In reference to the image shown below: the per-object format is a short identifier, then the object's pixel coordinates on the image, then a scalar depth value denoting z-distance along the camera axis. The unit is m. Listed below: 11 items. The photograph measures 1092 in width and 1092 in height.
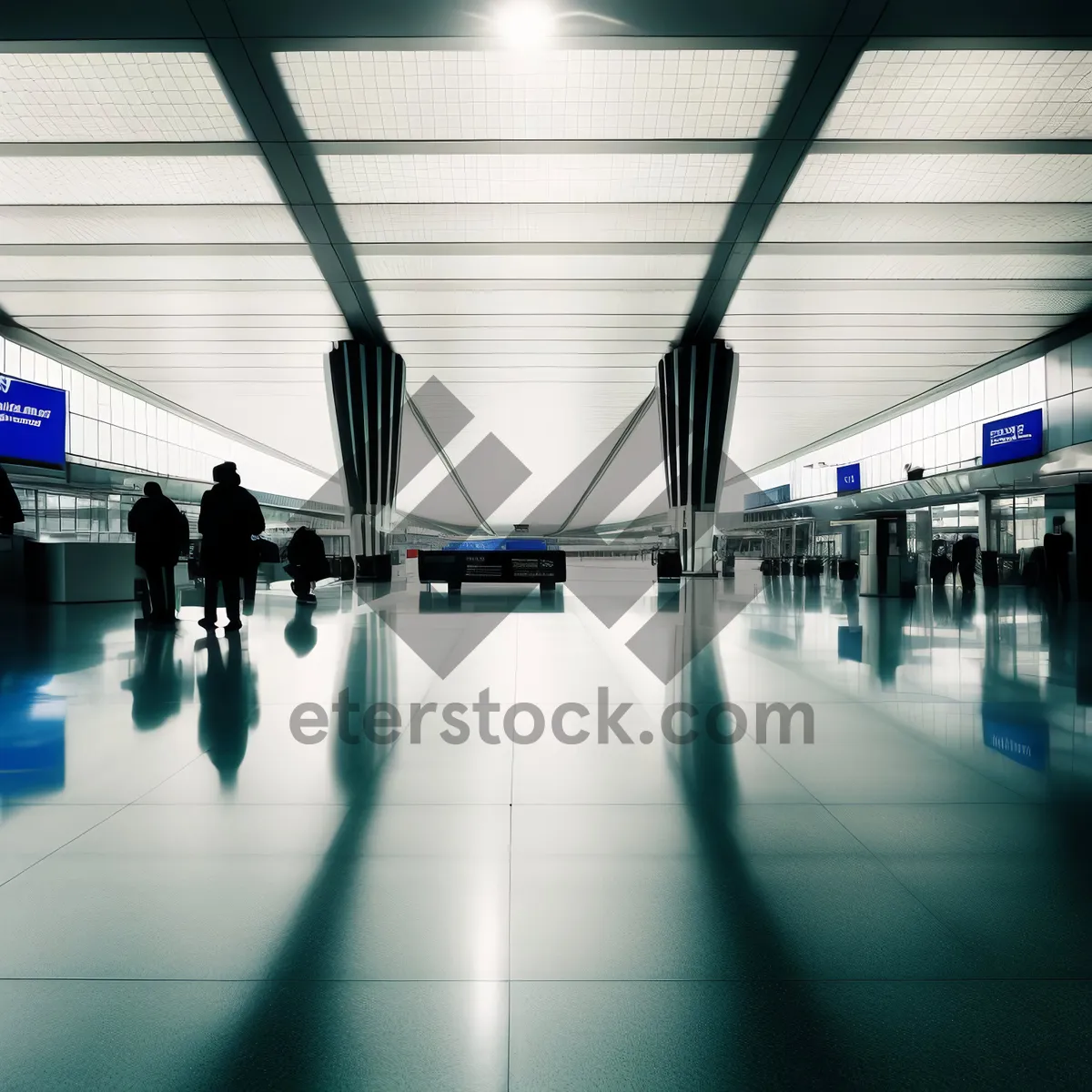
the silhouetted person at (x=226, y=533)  8.66
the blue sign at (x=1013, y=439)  23.81
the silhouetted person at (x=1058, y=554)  19.45
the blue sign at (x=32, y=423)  21.95
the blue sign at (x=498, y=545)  17.39
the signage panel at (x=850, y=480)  39.69
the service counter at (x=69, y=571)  12.48
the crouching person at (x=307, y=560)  13.91
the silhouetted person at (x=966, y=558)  22.33
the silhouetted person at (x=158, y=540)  9.04
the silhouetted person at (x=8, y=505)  8.55
